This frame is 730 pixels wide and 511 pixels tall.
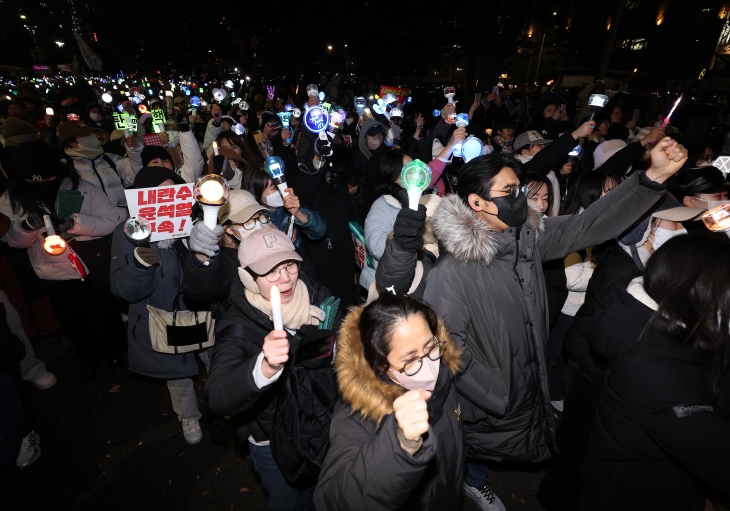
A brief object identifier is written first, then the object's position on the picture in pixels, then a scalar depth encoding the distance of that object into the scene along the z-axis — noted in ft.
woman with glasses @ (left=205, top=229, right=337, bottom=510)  6.07
